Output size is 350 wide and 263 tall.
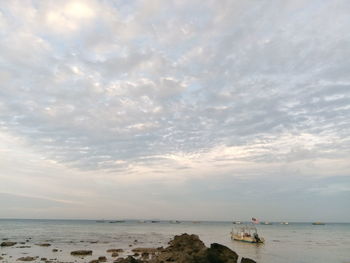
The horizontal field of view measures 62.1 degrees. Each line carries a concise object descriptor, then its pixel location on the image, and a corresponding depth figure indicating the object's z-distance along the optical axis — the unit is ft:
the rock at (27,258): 126.29
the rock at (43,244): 186.19
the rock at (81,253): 144.87
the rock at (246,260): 95.47
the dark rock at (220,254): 88.22
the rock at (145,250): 159.02
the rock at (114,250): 159.38
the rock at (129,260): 85.78
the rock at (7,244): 180.85
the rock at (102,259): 125.08
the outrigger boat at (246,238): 223.22
